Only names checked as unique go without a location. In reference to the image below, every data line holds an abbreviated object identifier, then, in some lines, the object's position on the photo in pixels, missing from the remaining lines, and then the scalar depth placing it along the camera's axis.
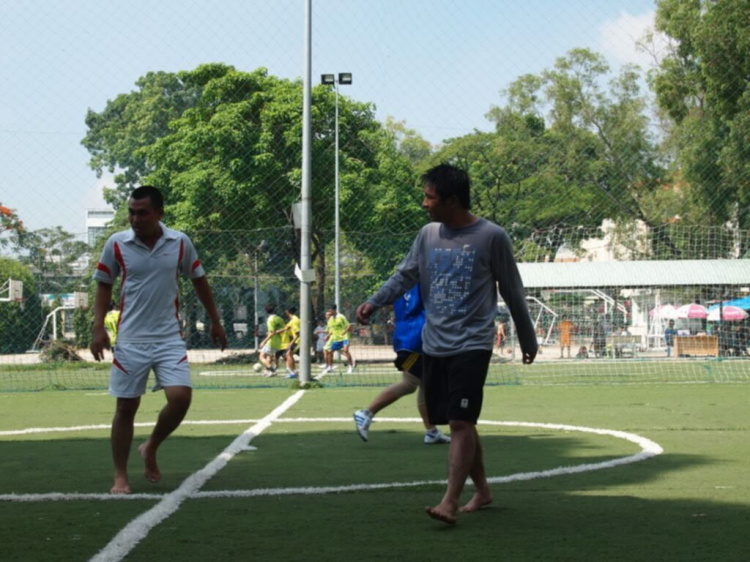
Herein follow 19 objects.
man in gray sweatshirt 5.83
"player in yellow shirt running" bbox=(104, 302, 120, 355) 23.36
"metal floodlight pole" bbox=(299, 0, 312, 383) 19.36
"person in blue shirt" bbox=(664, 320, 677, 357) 36.53
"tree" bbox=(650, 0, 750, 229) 28.66
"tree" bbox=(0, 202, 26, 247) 23.83
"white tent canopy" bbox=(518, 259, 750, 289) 29.98
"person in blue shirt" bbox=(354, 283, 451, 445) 9.70
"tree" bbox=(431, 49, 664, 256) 46.44
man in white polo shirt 6.94
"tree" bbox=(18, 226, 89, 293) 24.25
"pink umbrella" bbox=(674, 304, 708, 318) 36.19
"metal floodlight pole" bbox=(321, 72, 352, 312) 34.28
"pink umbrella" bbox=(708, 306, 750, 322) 35.97
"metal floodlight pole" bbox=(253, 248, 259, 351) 26.42
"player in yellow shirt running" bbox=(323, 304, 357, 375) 26.52
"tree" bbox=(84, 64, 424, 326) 33.59
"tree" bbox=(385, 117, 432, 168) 71.75
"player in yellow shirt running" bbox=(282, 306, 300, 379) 24.33
